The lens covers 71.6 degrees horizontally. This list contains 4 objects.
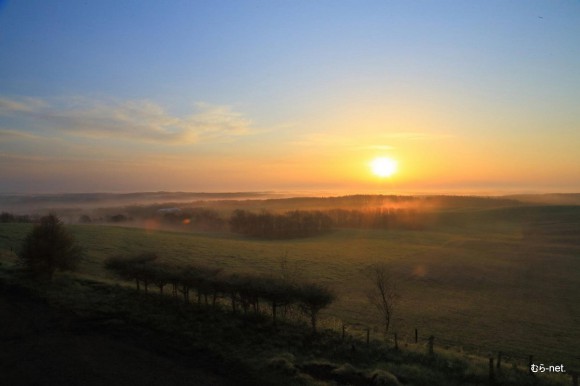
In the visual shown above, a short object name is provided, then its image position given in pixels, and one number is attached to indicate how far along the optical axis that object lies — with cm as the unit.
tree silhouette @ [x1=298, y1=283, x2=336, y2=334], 2148
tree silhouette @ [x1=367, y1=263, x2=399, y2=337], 3236
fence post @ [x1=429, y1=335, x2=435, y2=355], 1837
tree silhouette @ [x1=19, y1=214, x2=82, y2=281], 3139
